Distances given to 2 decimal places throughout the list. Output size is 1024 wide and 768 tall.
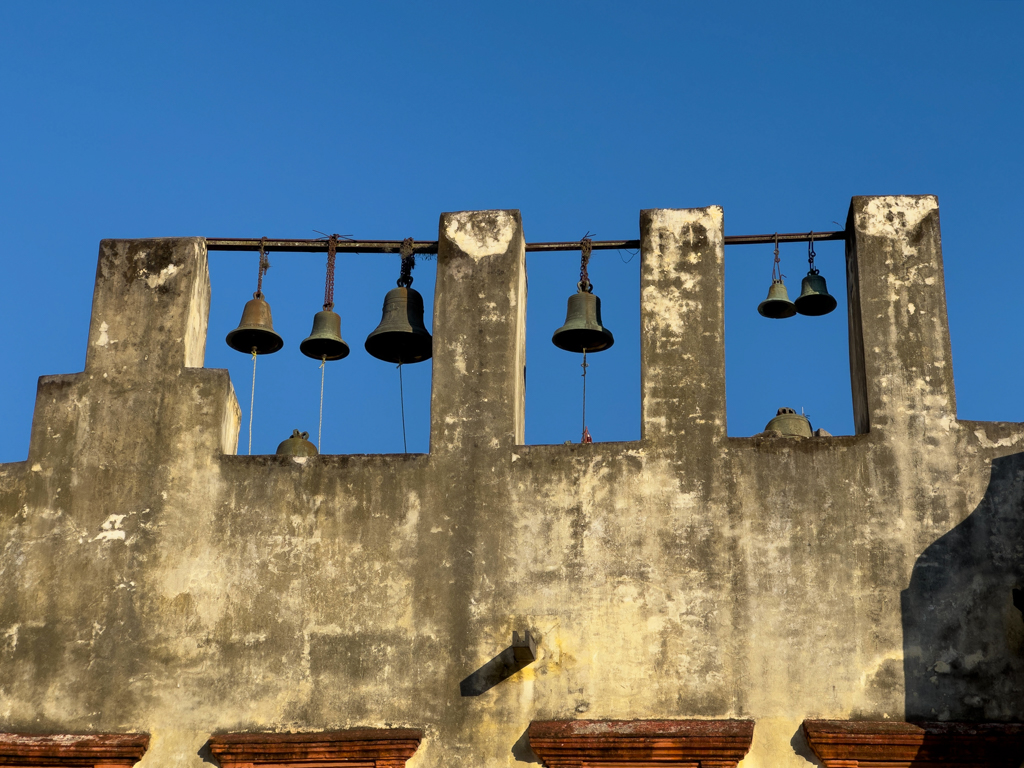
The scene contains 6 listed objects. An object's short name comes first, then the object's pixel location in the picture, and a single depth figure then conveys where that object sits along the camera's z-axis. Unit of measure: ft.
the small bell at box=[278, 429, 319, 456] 41.22
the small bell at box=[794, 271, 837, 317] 42.22
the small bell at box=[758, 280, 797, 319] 42.55
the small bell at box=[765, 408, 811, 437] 40.47
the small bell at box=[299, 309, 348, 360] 42.22
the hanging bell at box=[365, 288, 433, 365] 41.52
